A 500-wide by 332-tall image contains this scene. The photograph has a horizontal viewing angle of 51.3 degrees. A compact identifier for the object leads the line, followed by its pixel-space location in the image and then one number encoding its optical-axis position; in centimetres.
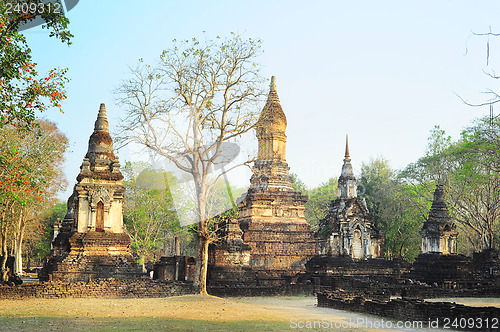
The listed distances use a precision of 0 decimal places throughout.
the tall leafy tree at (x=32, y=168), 2917
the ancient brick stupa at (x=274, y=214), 3472
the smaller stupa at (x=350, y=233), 3550
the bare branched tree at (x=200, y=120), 2202
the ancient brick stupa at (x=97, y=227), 2331
